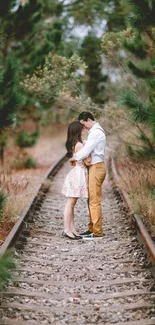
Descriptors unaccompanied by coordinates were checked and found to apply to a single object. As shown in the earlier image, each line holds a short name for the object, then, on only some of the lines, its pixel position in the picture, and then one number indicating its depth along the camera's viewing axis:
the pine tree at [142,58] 7.58
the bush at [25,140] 18.91
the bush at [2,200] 7.35
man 8.09
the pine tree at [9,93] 7.16
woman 8.20
